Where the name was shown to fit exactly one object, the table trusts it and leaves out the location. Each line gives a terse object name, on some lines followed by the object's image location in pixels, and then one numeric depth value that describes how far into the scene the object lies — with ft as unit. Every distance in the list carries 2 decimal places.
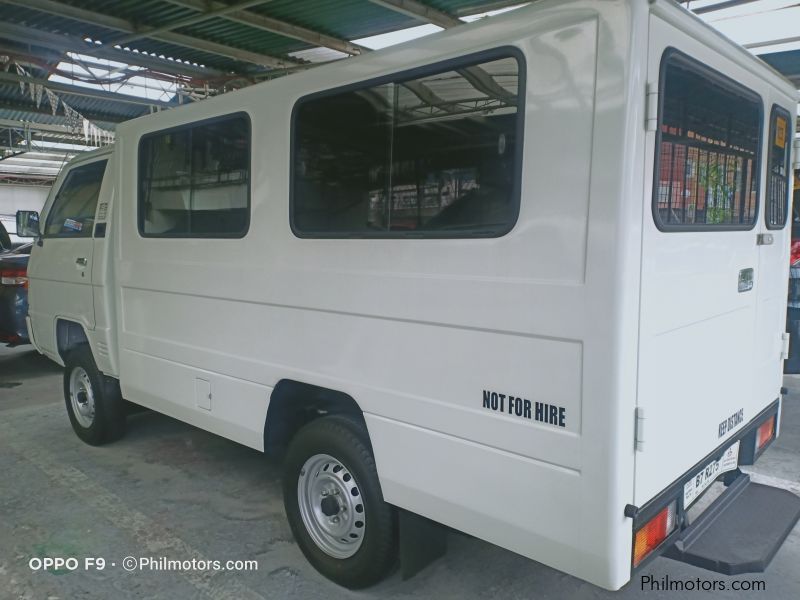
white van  6.47
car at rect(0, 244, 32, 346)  23.00
